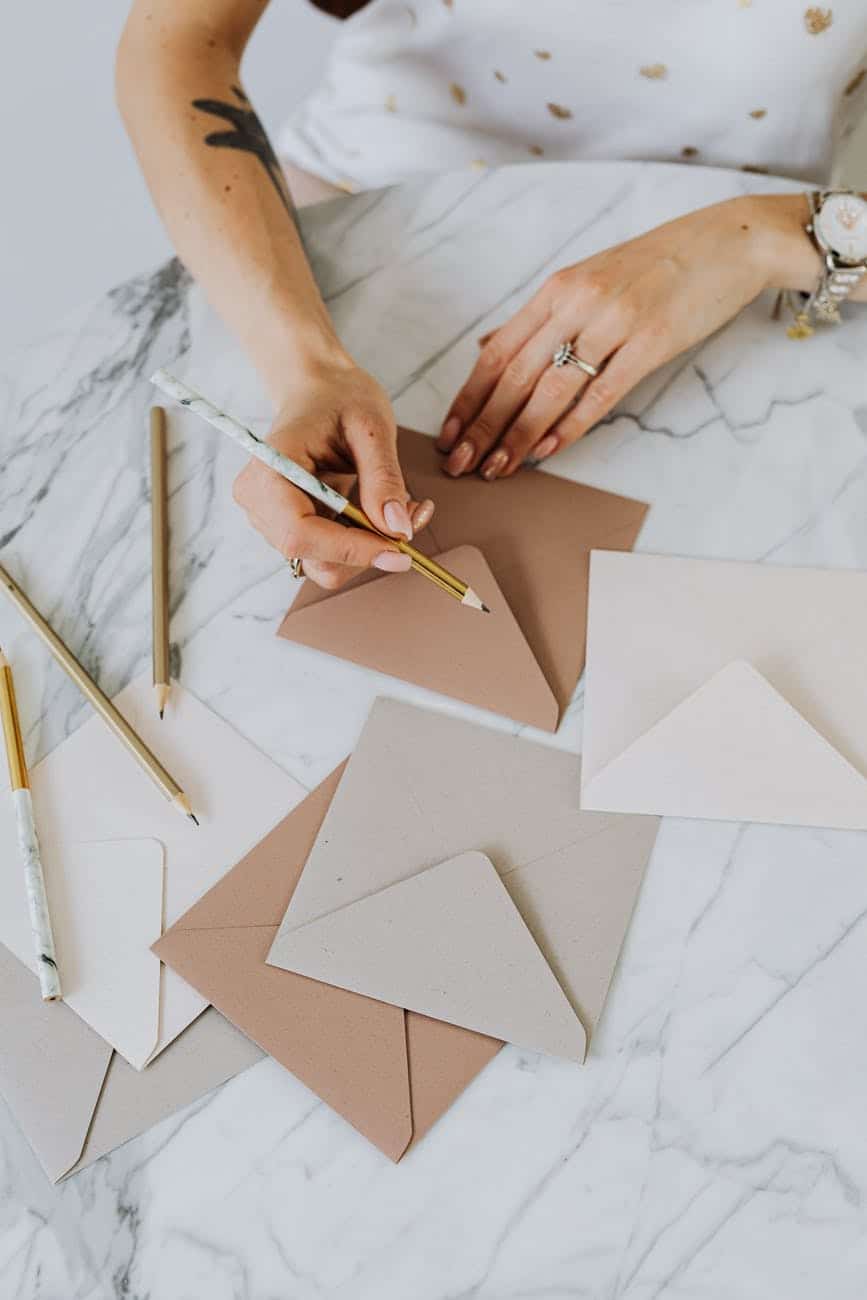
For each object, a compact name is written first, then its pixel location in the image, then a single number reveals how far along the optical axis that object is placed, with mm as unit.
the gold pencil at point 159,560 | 646
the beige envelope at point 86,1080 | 521
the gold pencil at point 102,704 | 601
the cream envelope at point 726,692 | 589
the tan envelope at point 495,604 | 636
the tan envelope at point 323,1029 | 519
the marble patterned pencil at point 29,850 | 555
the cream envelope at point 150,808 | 577
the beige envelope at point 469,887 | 539
